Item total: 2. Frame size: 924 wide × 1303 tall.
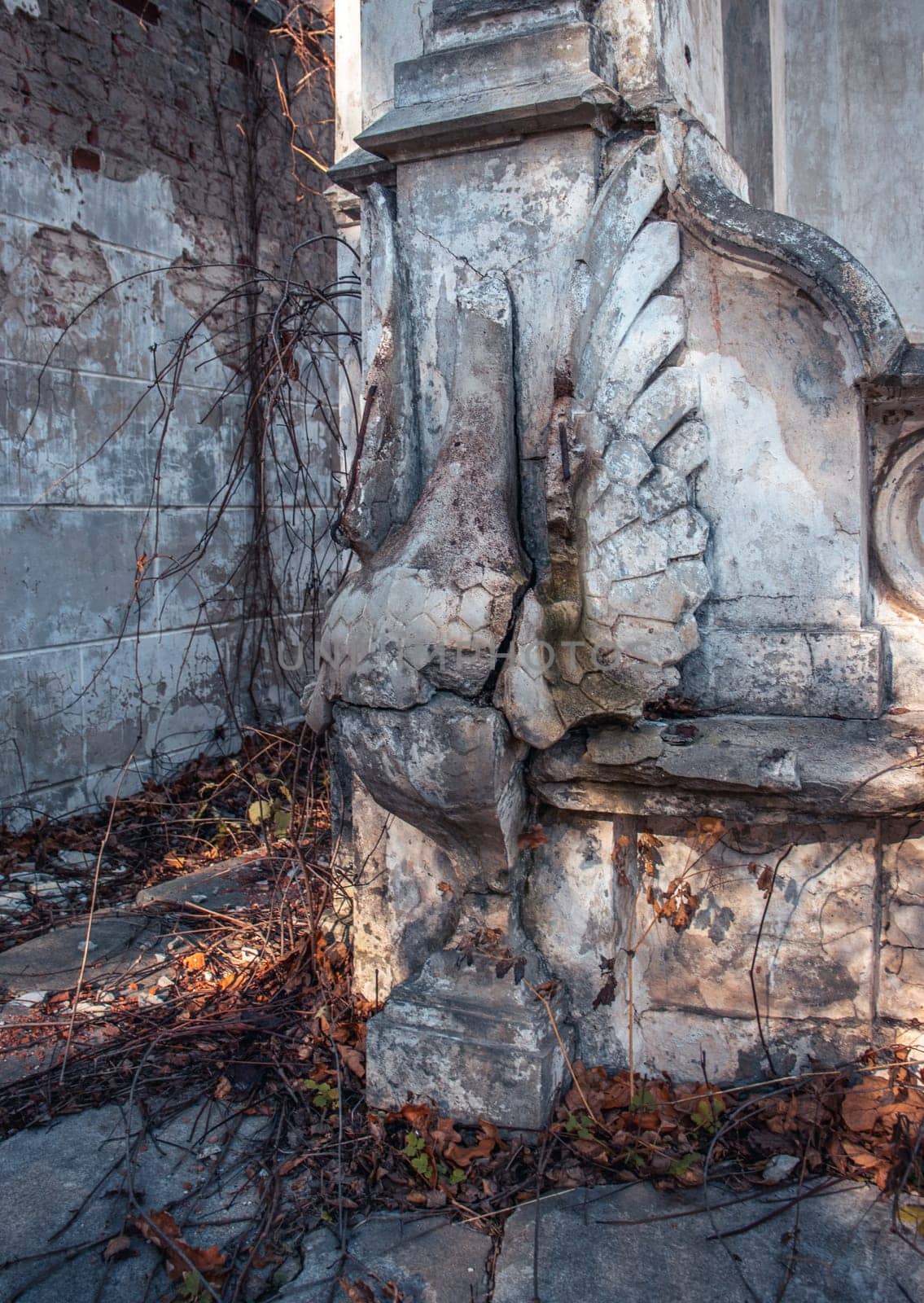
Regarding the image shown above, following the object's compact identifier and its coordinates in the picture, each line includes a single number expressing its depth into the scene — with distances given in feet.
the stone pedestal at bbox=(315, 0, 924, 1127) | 6.68
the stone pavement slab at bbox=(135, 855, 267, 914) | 11.84
